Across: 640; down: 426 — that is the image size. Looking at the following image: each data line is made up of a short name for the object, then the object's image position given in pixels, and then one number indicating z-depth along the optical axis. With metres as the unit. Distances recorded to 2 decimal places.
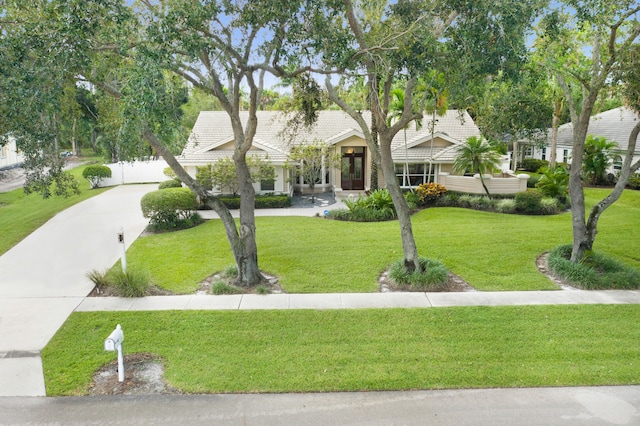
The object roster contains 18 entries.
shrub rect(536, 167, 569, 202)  21.16
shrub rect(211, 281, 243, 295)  11.00
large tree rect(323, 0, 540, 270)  8.87
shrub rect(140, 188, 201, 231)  17.20
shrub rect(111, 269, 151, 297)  10.73
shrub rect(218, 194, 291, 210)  21.11
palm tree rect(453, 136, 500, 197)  21.36
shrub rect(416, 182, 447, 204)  21.53
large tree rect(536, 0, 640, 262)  10.14
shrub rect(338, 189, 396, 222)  18.80
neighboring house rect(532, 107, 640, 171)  28.30
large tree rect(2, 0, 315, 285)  7.96
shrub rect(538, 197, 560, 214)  20.17
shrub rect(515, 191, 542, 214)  20.17
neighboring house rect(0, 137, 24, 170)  35.44
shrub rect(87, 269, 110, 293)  11.27
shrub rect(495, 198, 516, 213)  20.48
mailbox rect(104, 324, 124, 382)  6.89
